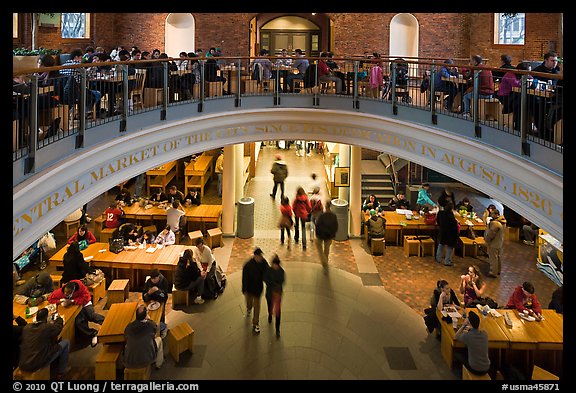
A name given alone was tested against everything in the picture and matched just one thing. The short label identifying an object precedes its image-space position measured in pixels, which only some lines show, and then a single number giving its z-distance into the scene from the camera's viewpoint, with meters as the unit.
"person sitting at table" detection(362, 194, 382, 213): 16.29
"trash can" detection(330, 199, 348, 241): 15.34
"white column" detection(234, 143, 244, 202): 15.83
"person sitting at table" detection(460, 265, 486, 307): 10.20
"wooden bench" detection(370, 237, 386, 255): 14.30
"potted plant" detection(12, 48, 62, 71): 7.20
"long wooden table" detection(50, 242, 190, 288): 11.59
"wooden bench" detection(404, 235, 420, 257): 14.12
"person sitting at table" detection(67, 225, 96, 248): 12.27
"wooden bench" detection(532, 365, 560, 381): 7.72
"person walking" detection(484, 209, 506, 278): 12.51
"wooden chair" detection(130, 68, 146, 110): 9.30
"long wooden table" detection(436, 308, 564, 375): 8.45
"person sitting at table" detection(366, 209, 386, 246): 14.60
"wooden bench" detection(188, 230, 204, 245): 14.17
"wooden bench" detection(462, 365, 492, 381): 7.95
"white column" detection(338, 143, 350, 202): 15.87
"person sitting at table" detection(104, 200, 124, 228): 14.20
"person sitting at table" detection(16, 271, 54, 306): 9.44
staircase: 18.26
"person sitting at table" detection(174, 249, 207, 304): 10.88
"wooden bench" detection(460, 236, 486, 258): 13.96
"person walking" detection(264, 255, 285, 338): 9.05
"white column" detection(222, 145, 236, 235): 15.51
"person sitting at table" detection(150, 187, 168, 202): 15.78
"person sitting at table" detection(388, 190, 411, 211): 16.44
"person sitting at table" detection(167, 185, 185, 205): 15.79
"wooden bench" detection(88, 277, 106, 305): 10.88
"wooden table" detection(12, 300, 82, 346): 9.05
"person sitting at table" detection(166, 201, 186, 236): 14.39
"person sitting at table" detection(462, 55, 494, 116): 8.30
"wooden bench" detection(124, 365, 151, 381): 8.04
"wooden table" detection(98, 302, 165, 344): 8.66
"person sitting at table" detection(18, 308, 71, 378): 7.65
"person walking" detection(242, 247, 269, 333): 9.10
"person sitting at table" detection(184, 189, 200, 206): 15.98
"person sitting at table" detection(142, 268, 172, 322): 9.75
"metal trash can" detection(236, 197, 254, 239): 15.36
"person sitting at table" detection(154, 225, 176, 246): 12.72
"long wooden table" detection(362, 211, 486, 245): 14.50
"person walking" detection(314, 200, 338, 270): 10.88
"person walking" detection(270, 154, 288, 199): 16.27
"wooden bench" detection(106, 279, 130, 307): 10.83
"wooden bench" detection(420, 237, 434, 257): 14.09
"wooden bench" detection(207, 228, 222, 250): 14.62
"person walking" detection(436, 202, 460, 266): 13.23
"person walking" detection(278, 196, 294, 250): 13.06
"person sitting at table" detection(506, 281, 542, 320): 9.18
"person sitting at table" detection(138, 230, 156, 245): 12.63
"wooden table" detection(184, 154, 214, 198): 18.56
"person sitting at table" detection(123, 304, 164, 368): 7.97
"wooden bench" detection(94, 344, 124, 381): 8.27
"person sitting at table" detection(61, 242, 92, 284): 10.64
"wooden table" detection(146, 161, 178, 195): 18.38
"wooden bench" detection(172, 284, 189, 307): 11.03
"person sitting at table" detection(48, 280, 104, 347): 9.44
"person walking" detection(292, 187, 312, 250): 13.04
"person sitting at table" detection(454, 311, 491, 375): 7.98
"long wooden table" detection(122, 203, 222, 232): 14.84
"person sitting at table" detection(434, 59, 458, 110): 9.28
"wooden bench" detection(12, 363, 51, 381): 7.73
